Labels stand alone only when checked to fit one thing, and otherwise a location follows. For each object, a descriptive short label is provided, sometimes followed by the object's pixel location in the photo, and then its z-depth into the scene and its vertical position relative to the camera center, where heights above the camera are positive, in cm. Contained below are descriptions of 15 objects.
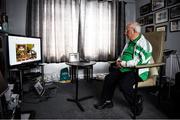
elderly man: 192 -21
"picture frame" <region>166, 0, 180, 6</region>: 311 +99
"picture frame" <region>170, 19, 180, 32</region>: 311 +53
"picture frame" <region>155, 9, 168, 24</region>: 342 +79
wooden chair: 197 -4
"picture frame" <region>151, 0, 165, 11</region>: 348 +106
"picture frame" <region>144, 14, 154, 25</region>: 383 +80
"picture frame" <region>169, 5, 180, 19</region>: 308 +80
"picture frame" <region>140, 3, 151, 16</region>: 388 +107
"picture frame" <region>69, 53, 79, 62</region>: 322 -5
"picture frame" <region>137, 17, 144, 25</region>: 417 +85
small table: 228 -69
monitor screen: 249 +8
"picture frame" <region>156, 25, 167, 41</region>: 344 +54
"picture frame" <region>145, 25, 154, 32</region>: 382 +58
